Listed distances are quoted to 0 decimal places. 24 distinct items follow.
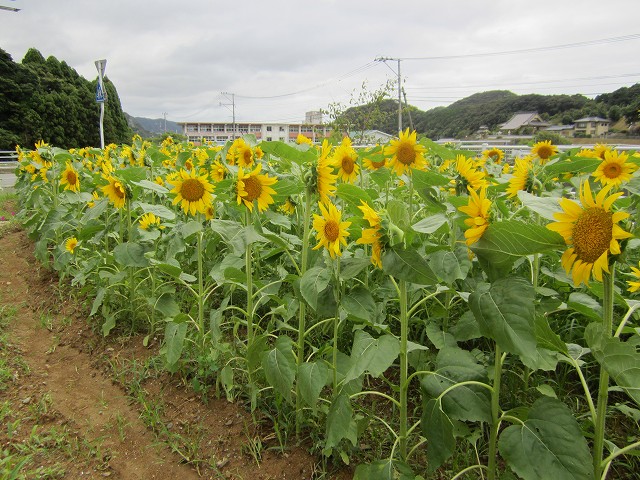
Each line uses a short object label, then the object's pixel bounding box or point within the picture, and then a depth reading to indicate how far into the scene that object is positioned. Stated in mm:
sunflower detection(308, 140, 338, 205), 1599
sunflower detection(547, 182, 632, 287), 905
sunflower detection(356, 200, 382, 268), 1232
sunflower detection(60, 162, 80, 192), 3293
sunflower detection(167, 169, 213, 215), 2041
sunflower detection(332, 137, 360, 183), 2119
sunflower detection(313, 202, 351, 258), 1365
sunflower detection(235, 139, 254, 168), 2225
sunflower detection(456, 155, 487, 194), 1822
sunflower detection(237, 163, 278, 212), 1719
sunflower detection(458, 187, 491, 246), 1075
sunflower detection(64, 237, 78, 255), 3214
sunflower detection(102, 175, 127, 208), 2416
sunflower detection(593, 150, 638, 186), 2301
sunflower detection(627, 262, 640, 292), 1325
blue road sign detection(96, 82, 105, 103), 8680
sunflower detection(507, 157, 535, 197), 2168
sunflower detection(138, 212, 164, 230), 2588
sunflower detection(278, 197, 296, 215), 2371
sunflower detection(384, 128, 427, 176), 2326
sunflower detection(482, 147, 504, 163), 4488
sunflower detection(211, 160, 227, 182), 2661
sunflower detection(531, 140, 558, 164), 3305
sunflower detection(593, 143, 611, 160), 3128
